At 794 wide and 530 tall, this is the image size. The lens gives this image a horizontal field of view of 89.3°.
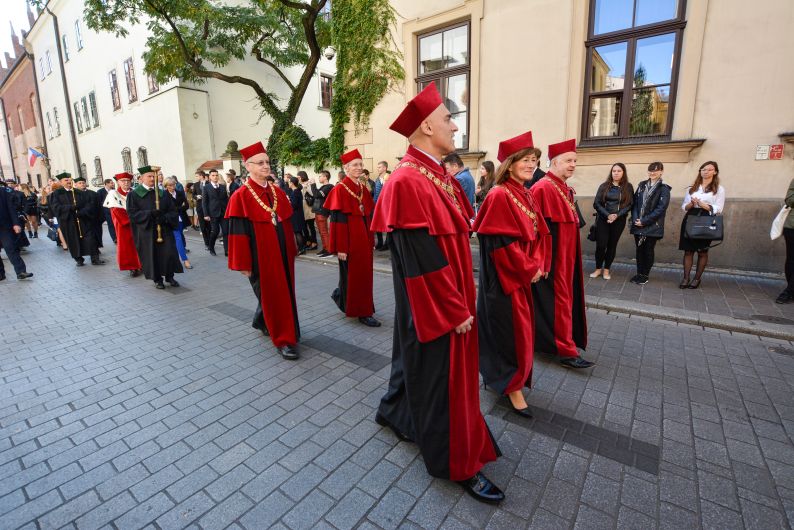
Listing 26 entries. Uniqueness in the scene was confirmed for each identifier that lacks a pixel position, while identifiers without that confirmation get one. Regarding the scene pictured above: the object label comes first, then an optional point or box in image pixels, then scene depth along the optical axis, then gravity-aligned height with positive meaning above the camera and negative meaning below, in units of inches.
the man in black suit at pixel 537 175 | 259.1 +5.9
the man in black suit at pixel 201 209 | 439.2 -23.3
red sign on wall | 245.8 +18.0
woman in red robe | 107.6 -22.9
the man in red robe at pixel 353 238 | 194.7 -25.1
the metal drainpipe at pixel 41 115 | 1278.3 +235.4
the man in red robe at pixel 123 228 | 315.3 -29.9
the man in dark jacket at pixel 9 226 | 307.4 -27.4
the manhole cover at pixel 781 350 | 158.6 -65.9
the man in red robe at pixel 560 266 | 135.9 -28.1
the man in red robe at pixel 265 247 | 157.8 -23.6
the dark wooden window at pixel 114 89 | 860.0 +211.7
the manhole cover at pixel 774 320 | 183.5 -62.8
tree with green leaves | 396.8 +184.5
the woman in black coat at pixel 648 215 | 244.2 -19.7
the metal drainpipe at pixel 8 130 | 1674.5 +243.1
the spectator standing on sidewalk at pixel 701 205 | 230.4 -12.7
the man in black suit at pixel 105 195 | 459.5 -6.8
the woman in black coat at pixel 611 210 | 249.9 -16.6
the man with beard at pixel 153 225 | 273.1 -24.9
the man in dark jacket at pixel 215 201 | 382.0 -12.4
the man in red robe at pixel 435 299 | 77.5 -22.4
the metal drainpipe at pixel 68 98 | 1057.5 +241.7
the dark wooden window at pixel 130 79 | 800.3 +217.1
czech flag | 786.8 +68.9
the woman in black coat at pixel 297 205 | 382.4 -16.8
